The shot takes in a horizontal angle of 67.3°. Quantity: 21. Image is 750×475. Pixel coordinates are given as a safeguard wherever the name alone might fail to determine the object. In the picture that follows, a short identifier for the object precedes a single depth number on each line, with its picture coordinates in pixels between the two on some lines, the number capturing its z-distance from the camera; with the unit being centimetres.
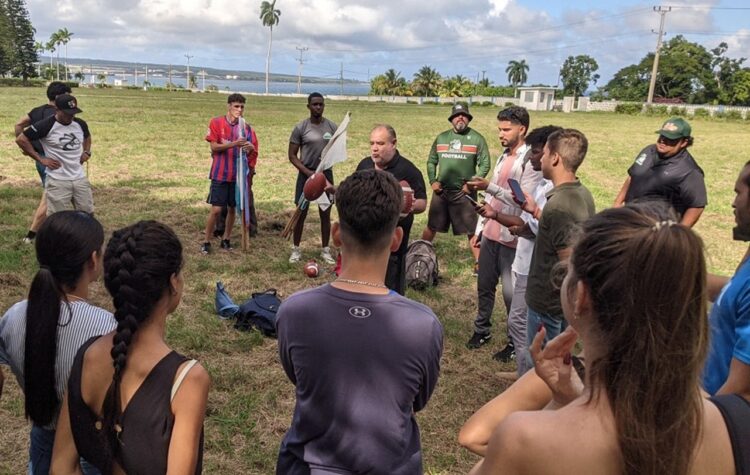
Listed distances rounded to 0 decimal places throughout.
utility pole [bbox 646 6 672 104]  5787
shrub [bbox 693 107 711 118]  5548
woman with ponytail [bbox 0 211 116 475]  210
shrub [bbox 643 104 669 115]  5665
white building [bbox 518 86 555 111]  7812
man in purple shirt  186
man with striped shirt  711
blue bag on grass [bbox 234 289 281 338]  526
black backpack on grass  647
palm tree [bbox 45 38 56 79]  10469
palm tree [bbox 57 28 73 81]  11156
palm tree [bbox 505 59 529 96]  13838
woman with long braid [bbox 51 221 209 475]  175
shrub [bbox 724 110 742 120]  5222
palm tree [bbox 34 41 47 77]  9068
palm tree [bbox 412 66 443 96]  9656
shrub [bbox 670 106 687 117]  5566
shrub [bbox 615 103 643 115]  5984
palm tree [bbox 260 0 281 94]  11031
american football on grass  658
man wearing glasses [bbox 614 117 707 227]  529
